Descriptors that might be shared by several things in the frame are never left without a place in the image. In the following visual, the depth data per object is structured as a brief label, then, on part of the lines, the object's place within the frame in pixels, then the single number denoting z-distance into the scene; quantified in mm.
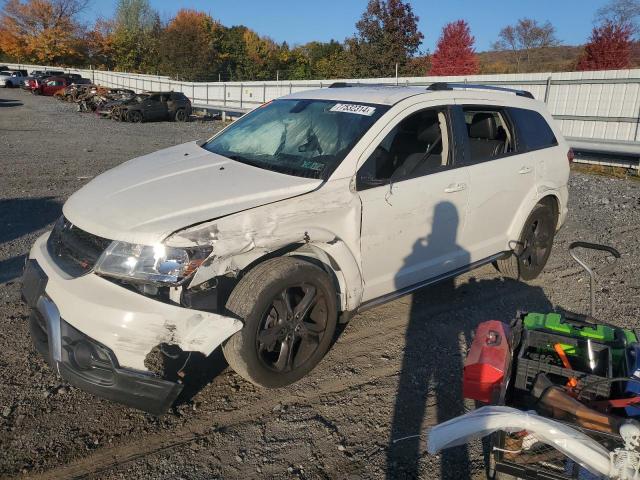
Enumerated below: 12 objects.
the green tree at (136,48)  65375
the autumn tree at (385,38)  31000
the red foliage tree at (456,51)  35000
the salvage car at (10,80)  46781
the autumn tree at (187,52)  50750
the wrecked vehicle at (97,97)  26616
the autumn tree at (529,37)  51128
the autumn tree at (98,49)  68000
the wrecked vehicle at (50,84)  38750
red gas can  2957
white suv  2756
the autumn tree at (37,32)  65562
